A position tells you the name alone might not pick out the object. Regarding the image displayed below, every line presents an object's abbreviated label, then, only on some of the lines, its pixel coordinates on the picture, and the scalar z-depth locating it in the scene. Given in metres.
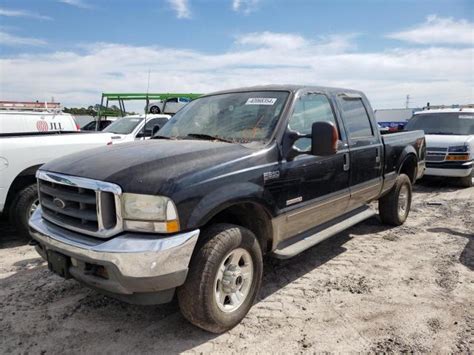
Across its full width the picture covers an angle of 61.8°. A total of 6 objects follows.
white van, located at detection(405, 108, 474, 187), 9.22
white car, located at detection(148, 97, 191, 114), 17.05
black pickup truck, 2.64
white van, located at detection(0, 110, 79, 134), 6.55
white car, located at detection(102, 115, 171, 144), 9.48
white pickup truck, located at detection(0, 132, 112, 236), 4.89
